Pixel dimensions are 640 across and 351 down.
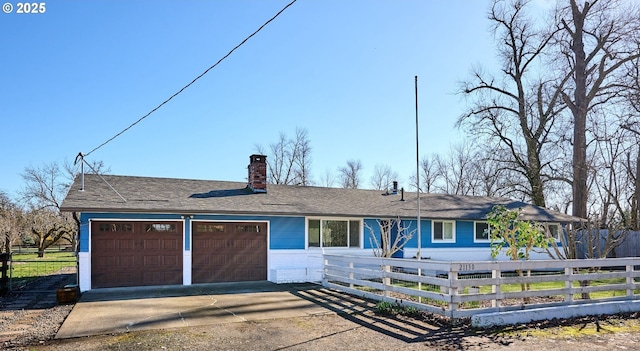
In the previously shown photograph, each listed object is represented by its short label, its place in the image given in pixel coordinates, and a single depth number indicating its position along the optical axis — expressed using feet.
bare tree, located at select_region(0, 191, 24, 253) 90.59
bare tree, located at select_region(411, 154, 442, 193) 146.10
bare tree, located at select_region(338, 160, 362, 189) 159.33
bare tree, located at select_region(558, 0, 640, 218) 80.31
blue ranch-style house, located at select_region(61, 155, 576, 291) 40.73
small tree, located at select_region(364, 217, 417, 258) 48.63
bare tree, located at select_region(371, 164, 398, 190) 160.15
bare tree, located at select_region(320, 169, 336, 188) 155.55
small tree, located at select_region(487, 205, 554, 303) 31.27
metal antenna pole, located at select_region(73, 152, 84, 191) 42.86
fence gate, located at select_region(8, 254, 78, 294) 43.30
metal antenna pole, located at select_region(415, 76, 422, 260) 44.49
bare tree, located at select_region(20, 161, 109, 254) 114.32
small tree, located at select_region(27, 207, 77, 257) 112.98
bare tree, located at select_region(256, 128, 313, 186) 136.56
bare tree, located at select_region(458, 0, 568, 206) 91.40
